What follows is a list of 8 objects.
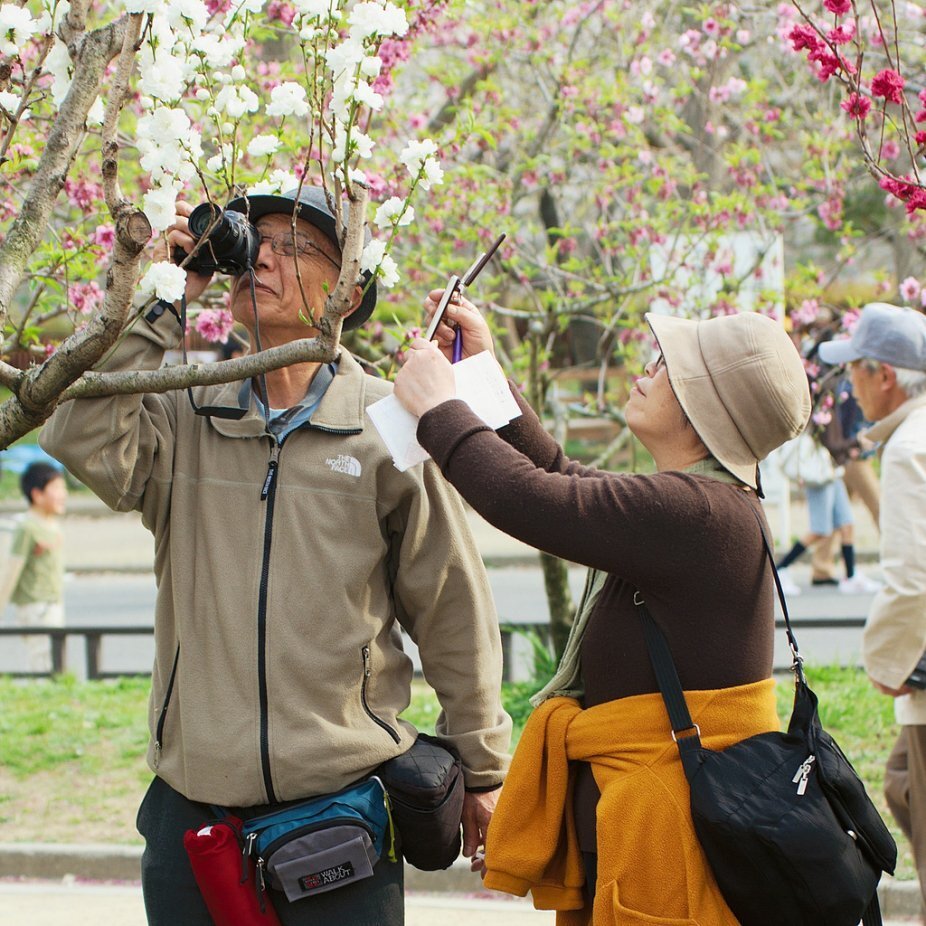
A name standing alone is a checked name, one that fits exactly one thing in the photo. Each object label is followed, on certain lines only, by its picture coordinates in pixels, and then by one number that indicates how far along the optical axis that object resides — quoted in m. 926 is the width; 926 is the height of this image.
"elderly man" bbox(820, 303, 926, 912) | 7.34
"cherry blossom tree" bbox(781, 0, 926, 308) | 5.59
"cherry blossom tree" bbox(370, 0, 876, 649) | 13.02
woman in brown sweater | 4.59
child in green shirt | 16.55
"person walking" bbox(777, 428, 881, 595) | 21.59
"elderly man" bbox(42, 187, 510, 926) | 5.34
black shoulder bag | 4.47
